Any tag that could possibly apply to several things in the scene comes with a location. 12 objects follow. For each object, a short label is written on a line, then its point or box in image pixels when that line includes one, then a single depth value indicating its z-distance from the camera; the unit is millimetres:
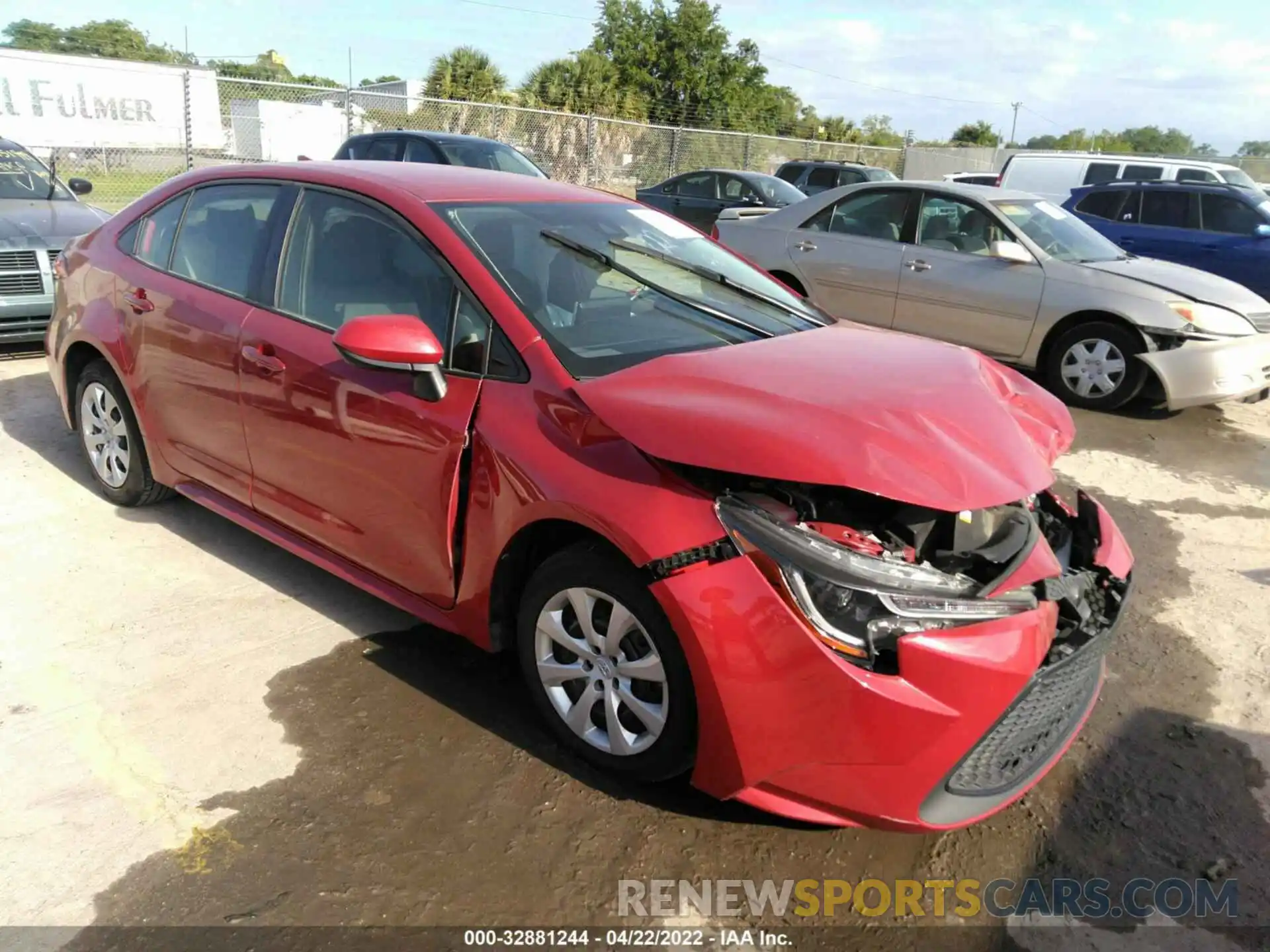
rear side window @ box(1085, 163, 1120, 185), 15086
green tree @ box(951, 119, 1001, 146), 58625
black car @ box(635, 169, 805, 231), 13922
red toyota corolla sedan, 2232
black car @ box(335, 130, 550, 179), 10219
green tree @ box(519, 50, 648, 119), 30016
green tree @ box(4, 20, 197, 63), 63719
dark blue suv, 10195
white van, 14938
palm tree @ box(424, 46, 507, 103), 28094
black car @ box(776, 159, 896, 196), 15922
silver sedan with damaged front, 6590
